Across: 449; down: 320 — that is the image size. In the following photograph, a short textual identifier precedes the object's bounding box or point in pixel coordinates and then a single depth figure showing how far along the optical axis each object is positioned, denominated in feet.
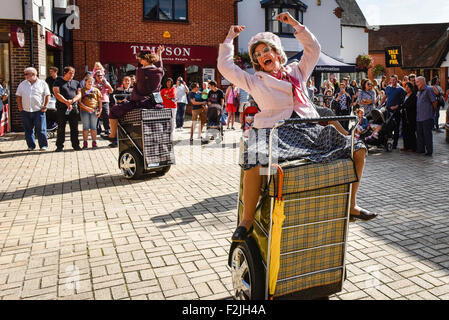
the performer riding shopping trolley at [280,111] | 9.67
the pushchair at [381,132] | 37.09
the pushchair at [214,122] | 44.27
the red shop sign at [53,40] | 52.74
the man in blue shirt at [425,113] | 34.68
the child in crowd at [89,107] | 36.42
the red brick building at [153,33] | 69.77
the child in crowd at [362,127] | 37.42
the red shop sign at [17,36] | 45.09
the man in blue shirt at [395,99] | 38.65
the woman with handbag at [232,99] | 52.21
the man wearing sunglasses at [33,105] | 35.53
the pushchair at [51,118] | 42.21
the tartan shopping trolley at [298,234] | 9.06
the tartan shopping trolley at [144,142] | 24.54
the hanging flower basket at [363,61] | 120.37
